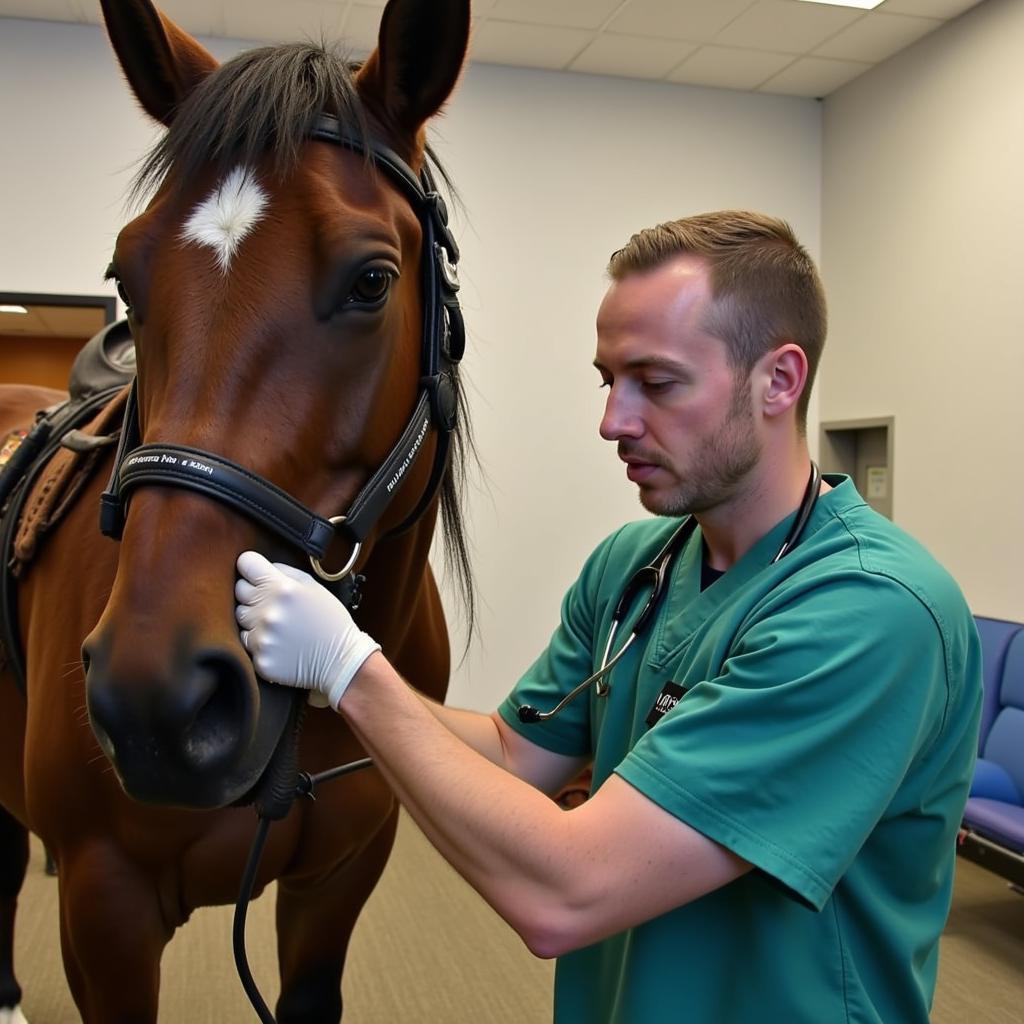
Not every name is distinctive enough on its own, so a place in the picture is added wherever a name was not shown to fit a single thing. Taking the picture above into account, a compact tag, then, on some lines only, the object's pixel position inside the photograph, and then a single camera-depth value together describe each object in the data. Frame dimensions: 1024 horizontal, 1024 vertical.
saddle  1.35
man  0.83
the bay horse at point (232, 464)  0.77
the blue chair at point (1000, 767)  2.62
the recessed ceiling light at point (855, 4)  3.89
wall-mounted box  4.53
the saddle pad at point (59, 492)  1.34
